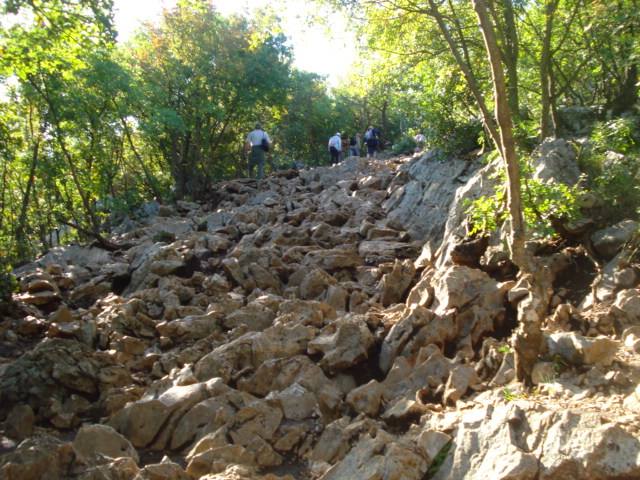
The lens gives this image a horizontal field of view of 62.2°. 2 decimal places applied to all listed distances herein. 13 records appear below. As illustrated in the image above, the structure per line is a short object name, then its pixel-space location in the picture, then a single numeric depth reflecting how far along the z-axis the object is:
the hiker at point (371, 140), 22.14
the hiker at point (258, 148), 16.80
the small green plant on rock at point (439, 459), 3.54
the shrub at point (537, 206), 5.48
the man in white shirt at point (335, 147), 20.81
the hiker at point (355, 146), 22.09
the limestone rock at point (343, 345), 5.52
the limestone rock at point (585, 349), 4.05
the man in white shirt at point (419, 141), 18.49
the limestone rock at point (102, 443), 4.09
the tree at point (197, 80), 16.11
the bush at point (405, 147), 21.11
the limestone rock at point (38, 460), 3.35
